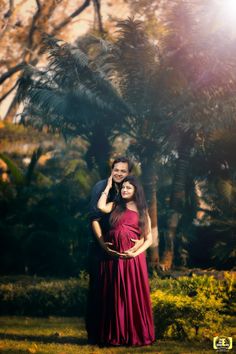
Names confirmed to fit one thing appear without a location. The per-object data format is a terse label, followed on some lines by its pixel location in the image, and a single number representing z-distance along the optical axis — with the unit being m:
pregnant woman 6.50
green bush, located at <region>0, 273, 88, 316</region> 10.27
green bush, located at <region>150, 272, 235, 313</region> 8.02
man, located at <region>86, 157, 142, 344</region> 6.61
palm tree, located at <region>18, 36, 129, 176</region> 14.38
